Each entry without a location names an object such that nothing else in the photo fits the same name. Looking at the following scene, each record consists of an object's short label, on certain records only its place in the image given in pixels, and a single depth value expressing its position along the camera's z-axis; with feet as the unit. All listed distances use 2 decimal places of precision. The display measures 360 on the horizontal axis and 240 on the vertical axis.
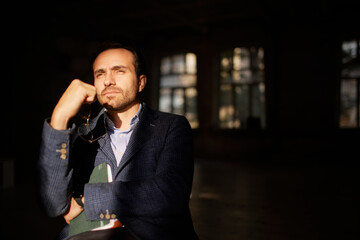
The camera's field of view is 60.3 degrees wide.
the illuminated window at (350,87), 28.66
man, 4.06
